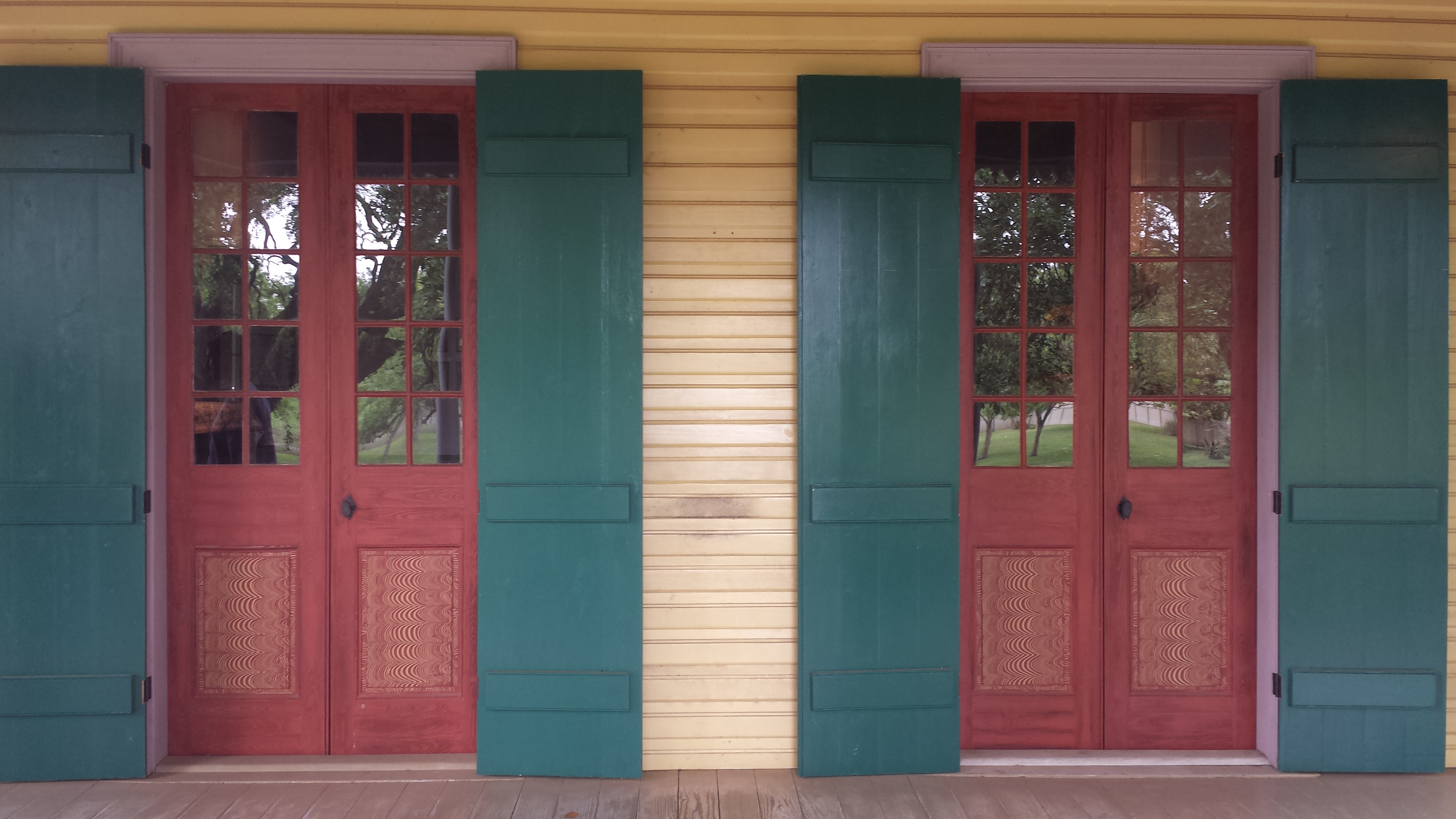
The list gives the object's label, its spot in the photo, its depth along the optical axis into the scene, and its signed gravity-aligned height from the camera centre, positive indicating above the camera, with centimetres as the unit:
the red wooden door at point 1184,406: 329 -2
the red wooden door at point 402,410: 322 -4
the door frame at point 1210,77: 313 +123
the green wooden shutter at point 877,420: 307 -7
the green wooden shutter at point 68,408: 300 -3
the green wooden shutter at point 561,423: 304 -8
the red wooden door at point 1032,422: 328 -9
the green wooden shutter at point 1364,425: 310 -9
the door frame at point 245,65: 306 +124
